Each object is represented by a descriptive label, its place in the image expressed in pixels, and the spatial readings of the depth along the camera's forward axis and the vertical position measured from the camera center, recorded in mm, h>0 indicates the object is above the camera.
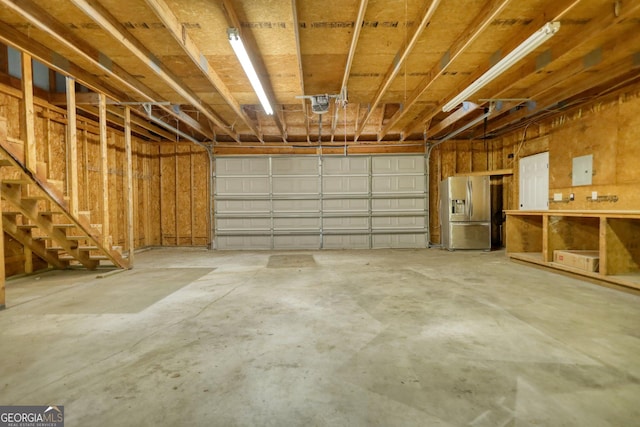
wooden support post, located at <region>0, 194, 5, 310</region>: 3229 -800
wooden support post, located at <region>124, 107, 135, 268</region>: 5840 +655
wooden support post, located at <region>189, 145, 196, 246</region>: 9258 +664
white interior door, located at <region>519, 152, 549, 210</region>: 7211 +607
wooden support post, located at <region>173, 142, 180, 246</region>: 9234 +586
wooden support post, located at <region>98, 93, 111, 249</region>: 5176 +816
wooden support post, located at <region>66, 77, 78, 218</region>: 4438 +1245
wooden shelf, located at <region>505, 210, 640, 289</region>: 4145 -657
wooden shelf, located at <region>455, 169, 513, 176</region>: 8031 +956
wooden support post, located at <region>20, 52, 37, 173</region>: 3670 +1280
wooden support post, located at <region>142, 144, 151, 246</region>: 8930 +616
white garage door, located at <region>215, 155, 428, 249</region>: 9188 +177
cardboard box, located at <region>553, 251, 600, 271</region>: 4414 -938
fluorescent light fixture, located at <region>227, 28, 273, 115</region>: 3203 +1991
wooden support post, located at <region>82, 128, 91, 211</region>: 6645 +998
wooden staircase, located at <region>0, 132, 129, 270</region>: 3805 -202
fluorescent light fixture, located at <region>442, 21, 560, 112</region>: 2916 +1803
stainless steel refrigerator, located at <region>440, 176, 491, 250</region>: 8141 -203
